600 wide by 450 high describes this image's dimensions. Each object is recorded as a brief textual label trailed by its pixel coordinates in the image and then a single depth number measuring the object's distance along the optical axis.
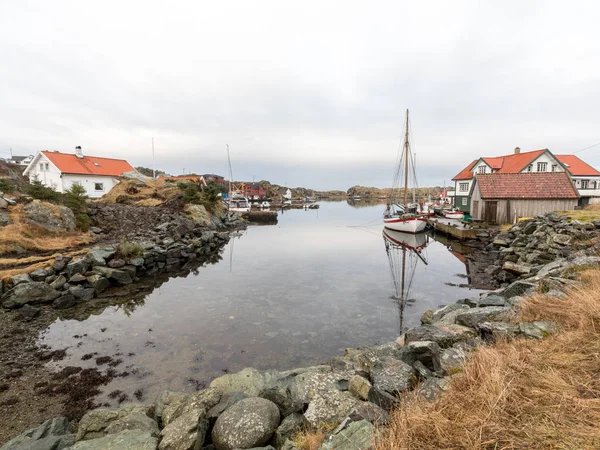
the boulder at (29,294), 11.51
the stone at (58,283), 12.76
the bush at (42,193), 21.14
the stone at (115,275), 14.79
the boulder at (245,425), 4.21
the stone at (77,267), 13.73
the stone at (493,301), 8.91
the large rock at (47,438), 4.29
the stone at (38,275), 12.76
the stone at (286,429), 4.24
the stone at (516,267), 15.27
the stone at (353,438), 3.29
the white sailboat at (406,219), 33.50
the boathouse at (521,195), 28.50
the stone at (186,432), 4.16
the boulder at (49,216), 18.95
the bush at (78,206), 21.83
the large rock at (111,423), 4.80
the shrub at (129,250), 16.73
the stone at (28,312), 11.04
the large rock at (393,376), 4.77
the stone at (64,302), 12.26
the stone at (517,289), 9.68
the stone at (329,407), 4.44
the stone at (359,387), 4.96
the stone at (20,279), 12.12
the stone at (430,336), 6.29
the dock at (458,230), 28.11
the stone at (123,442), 4.07
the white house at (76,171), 40.06
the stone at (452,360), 4.74
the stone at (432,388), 3.98
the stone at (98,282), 13.98
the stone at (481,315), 7.03
